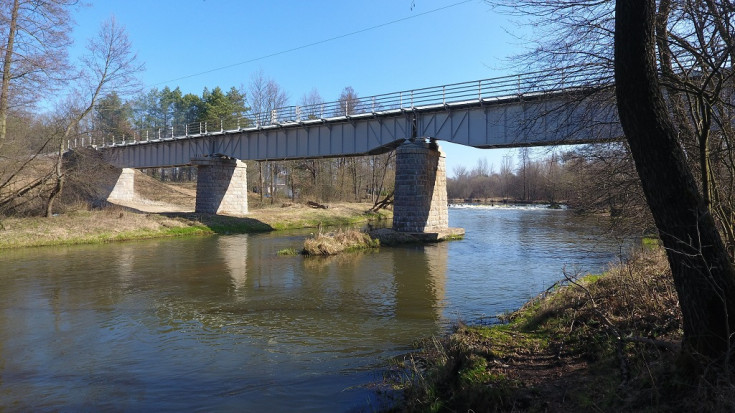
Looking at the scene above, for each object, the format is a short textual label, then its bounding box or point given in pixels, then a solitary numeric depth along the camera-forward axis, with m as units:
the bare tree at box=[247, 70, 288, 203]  52.67
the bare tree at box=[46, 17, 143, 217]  26.45
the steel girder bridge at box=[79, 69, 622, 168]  25.52
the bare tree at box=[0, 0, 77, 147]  16.80
